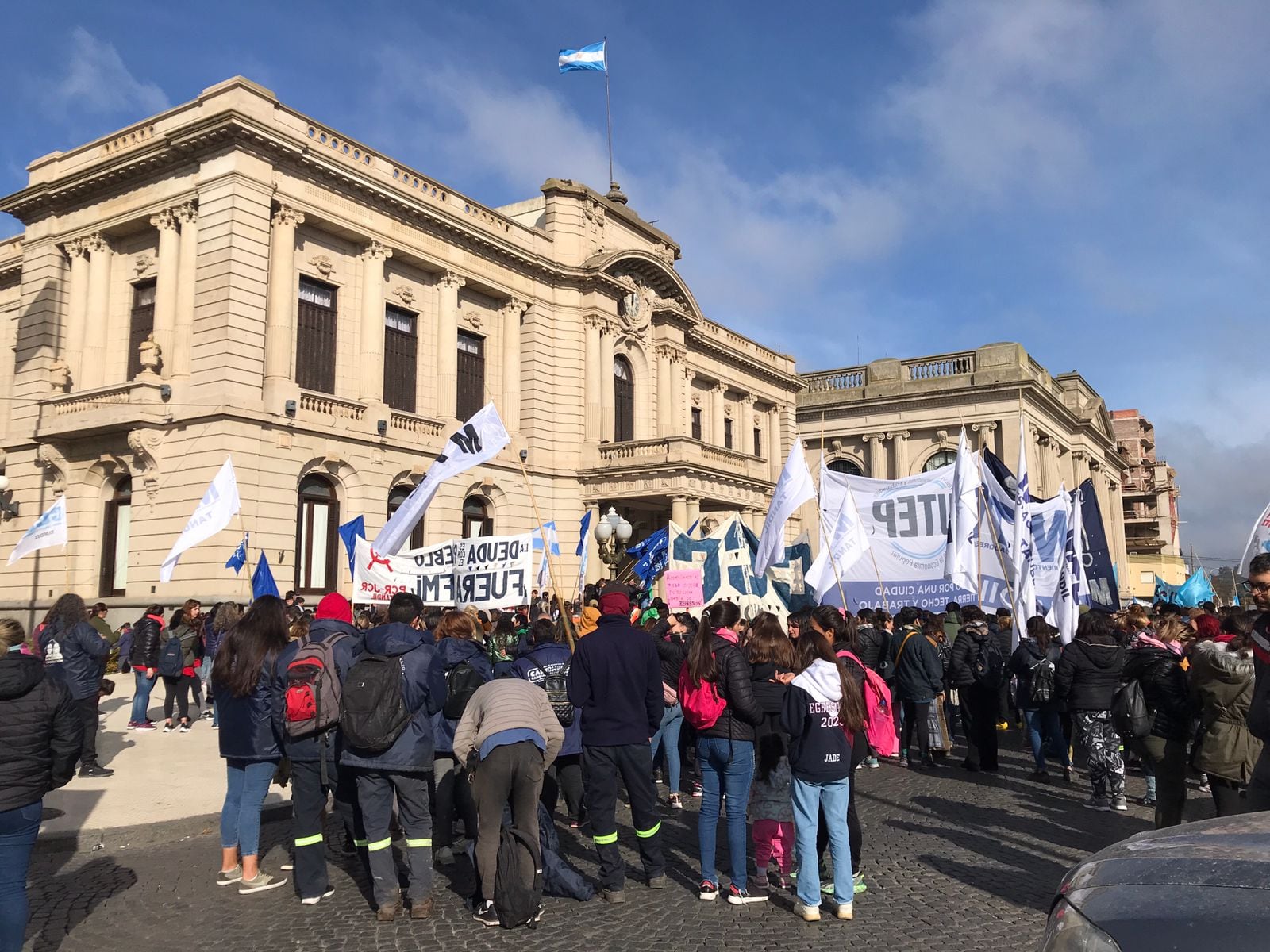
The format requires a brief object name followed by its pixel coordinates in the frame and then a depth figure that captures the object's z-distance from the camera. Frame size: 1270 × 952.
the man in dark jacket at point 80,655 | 9.44
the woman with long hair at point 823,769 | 6.08
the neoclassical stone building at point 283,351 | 21.77
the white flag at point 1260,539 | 9.48
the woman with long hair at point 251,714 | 6.71
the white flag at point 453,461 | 11.78
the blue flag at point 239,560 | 17.98
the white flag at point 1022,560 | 12.41
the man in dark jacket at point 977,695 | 11.36
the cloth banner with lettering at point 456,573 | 13.06
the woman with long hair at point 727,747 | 6.50
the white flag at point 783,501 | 13.12
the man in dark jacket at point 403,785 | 6.26
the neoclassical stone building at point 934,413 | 44.78
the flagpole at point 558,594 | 8.76
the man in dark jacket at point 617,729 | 6.58
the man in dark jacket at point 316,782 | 6.52
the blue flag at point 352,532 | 16.46
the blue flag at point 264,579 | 13.80
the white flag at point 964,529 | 13.06
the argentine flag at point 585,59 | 33.25
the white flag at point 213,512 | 13.44
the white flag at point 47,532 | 14.09
